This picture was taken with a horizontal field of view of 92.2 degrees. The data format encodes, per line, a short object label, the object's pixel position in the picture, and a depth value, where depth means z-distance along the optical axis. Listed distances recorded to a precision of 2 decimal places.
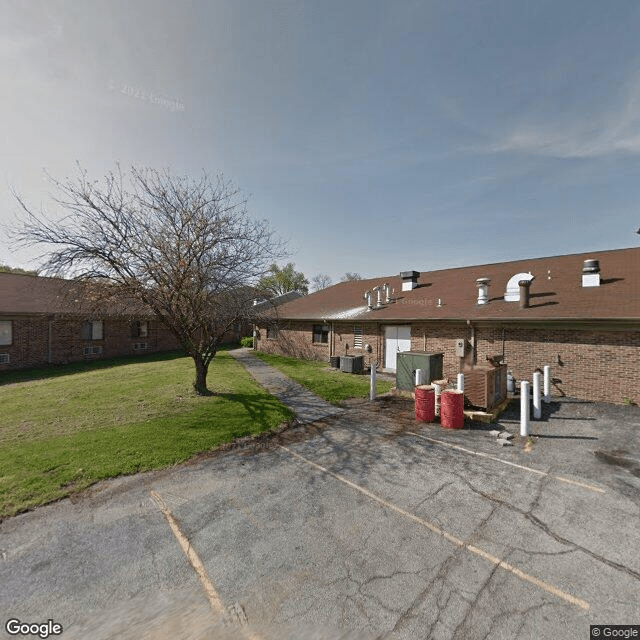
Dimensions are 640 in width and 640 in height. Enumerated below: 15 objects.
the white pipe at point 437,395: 8.93
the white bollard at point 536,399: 8.85
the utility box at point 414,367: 11.09
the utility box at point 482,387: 8.65
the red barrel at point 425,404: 8.60
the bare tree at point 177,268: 9.02
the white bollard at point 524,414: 7.53
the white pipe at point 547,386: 10.47
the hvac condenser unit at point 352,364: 16.22
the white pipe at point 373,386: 10.79
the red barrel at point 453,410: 8.05
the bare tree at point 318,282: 70.19
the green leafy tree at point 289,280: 50.69
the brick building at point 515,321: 10.58
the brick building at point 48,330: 16.47
